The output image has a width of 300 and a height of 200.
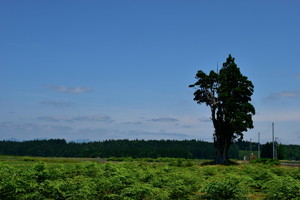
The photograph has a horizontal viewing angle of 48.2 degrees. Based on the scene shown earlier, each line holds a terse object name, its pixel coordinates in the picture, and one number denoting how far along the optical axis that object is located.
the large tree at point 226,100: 53.09
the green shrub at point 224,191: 15.20
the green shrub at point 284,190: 15.09
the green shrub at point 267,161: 57.08
